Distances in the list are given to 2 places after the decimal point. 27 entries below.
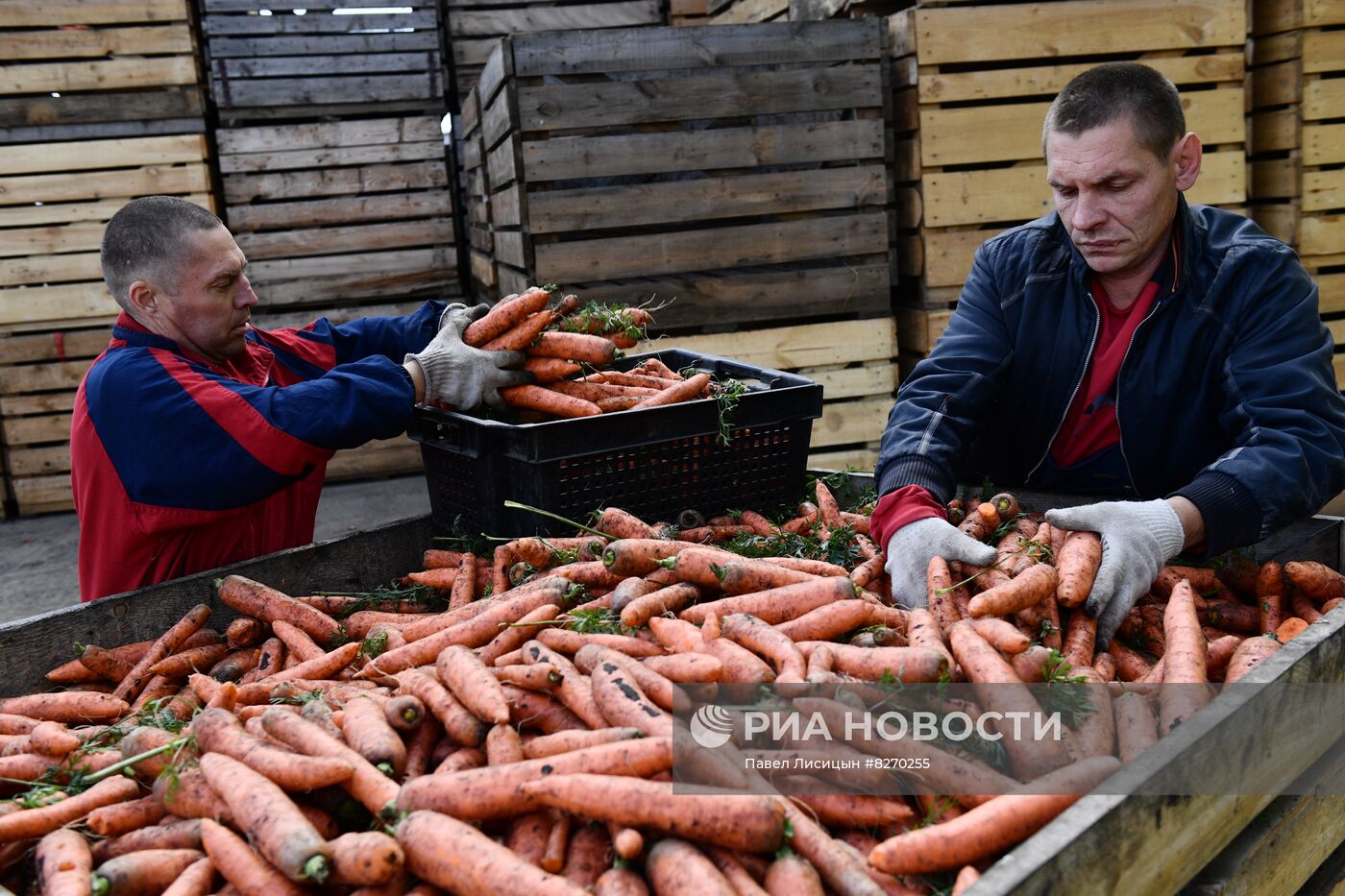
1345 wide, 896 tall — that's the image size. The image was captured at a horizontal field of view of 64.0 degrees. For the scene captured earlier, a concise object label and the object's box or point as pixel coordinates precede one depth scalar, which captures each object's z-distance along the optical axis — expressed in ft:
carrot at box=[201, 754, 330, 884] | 5.68
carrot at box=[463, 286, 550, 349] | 11.75
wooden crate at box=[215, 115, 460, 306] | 26.86
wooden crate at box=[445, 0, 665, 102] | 28.48
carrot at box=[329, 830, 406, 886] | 5.54
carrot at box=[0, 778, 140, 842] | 6.50
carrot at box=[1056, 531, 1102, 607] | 8.20
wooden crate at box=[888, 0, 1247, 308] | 18.94
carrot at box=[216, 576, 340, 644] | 9.76
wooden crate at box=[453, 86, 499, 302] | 23.52
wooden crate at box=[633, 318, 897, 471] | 19.75
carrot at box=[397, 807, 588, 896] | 5.49
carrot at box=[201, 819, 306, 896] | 5.75
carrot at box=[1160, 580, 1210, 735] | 6.76
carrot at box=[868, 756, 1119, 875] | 5.71
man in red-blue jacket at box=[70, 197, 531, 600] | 10.46
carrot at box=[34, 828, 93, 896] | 5.98
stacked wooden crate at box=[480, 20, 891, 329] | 18.39
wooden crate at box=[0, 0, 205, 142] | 25.17
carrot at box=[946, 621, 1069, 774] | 6.46
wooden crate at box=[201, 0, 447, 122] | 26.53
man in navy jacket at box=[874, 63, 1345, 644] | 9.15
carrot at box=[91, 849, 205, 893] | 6.06
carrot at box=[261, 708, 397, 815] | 6.29
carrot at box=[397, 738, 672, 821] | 6.05
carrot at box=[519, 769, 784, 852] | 5.68
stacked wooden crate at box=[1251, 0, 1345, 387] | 20.53
